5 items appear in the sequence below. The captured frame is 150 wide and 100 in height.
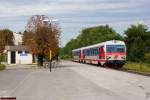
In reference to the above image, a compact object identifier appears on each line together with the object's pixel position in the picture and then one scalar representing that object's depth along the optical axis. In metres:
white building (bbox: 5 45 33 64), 55.85
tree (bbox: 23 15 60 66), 43.11
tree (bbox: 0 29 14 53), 96.02
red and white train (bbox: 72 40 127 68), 36.17
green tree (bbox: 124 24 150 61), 66.02
